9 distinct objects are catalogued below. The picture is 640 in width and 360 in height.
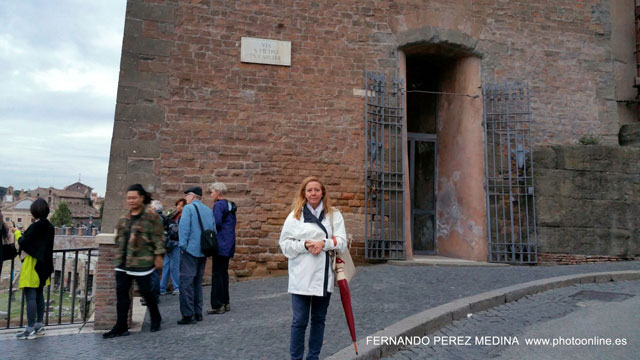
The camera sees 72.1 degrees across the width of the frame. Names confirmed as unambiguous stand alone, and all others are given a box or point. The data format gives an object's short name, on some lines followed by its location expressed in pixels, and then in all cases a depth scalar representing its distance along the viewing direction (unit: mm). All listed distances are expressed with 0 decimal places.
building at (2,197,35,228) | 65000
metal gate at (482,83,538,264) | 8766
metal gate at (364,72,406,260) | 8398
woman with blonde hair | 3055
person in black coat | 4609
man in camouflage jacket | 4379
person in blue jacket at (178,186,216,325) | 4871
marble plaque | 8297
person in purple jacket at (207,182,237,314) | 5258
